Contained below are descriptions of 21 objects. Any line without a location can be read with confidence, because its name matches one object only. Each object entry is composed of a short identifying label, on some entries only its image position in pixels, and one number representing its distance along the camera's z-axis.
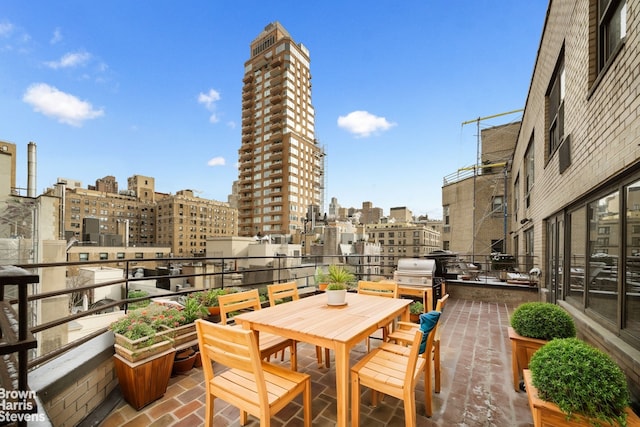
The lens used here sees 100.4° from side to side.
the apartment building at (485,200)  14.57
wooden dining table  1.91
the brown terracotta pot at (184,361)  2.96
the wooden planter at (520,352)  2.66
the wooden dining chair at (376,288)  3.71
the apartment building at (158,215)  57.94
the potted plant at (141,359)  2.32
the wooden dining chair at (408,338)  2.69
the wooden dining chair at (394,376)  1.93
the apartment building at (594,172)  2.11
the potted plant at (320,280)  5.70
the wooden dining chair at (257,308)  2.60
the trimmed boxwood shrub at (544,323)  2.60
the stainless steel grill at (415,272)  4.92
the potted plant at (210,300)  3.89
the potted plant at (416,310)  4.48
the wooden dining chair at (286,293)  3.22
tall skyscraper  47.91
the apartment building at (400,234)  52.50
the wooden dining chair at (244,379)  1.66
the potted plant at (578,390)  1.54
